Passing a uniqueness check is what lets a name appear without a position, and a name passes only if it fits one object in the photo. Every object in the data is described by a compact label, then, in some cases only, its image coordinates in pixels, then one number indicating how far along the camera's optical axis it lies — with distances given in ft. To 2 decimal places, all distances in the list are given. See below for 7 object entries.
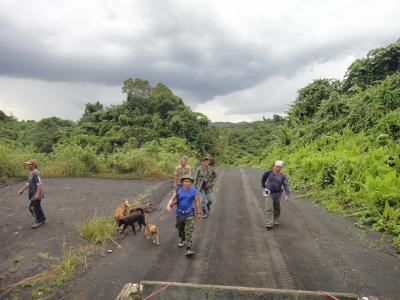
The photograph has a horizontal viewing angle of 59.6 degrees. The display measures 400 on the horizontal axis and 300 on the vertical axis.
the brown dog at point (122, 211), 31.20
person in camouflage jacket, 34.51
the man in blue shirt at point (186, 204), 24.80
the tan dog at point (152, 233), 27.50
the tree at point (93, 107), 135.03
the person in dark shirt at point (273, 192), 30.50
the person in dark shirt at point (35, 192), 32.87
